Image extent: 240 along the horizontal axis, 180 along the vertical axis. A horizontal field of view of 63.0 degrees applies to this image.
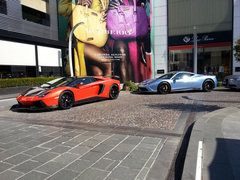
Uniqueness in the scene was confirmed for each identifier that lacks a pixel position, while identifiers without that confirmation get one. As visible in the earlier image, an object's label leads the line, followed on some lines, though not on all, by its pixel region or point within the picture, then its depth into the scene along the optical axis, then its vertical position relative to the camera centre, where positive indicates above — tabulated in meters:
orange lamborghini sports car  6.43 -0.55
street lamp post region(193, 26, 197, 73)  14.38 +1.54
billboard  19.69 +3.90
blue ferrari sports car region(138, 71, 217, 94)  10.44 -0.40
